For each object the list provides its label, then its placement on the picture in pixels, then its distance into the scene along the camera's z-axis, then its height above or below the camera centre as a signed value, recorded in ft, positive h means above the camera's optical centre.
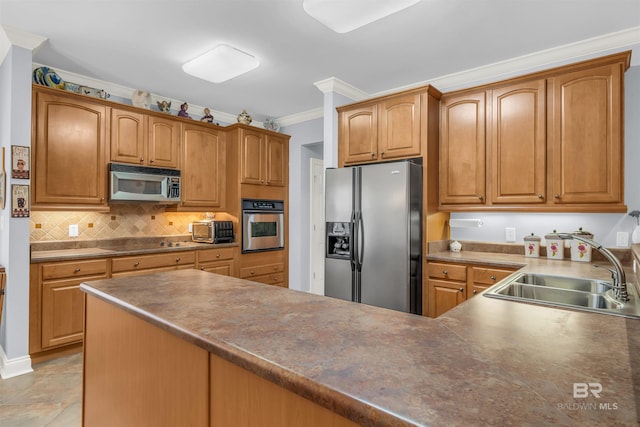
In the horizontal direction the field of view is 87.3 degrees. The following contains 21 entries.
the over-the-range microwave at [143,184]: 11.01 +1.08
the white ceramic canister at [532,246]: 9.53 -0.85
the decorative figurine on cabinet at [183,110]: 13.44 +4.23
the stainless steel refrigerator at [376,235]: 9.61 -0.58
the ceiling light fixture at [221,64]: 9.34 +4.42
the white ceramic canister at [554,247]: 9.08 -0.83
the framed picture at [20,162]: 8.60 +1.36
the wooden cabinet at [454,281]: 8.88 -1.83
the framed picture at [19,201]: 8.59 +0.35
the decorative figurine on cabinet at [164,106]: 12.74 +4.16
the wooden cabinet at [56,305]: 8.98 -2.51
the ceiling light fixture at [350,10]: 6.55 +4.15
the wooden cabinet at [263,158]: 14.15 +2.54
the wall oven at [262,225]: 14.12 -0.42
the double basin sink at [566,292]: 4.64 -1.29
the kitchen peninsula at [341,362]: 1.95 -1.08
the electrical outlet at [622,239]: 8.57 -0.57
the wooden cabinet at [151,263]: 10.48 -1.61
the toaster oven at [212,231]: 13.32 -0.65
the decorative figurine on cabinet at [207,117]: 14.15 +4.16
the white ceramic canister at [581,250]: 8.65 -0.87
